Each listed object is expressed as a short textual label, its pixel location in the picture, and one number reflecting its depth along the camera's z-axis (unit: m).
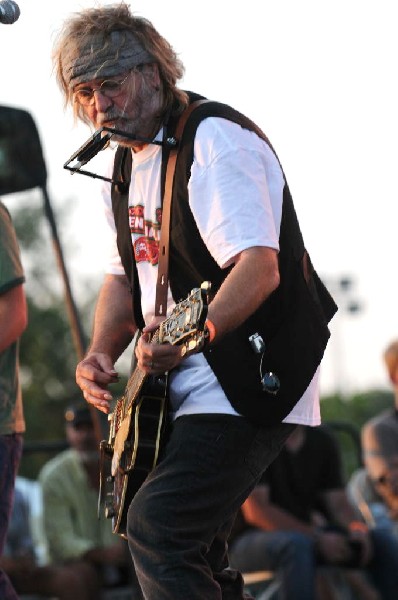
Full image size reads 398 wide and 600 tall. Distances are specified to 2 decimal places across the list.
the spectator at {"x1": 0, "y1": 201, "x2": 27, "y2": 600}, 9.20
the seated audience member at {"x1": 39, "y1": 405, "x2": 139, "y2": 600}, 15.21
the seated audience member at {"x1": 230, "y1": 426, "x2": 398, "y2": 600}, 14.84
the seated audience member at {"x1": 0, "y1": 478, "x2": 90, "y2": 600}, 14.28
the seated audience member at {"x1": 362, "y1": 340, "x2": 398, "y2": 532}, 16.56
